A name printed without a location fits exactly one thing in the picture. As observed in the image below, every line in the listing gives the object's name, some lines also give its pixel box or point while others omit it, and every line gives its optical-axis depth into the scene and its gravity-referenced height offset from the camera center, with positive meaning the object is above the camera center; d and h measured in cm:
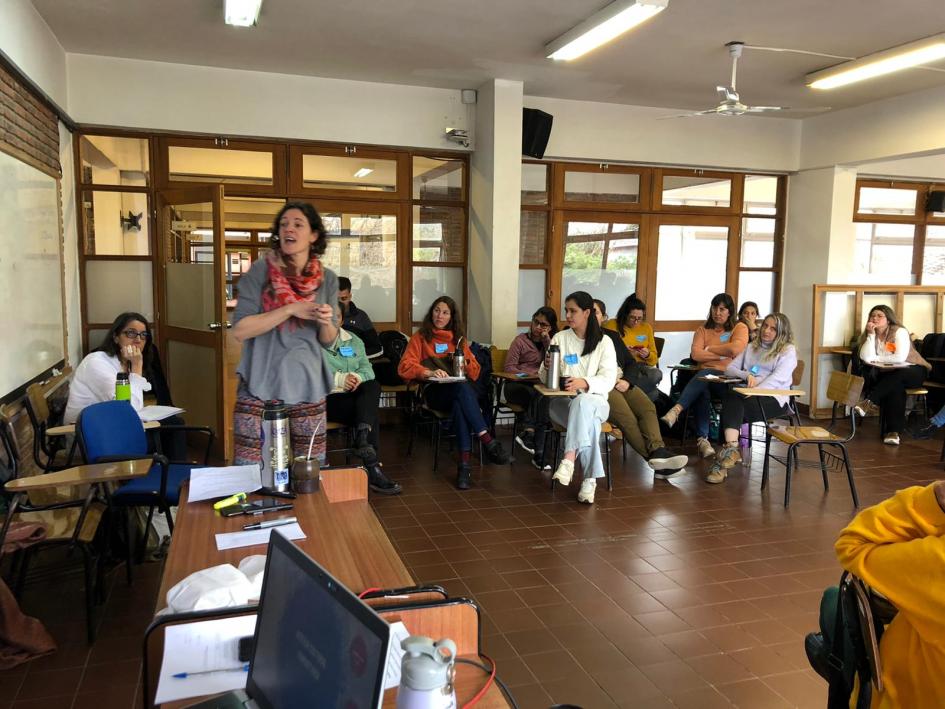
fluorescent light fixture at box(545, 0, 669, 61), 438 +171
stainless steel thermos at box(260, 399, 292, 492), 224 -57
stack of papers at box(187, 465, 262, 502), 219 -67
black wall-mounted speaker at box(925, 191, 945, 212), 832 +101
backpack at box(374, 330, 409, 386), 650 -76
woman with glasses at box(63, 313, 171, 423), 399 -56
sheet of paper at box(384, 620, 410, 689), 122 -68
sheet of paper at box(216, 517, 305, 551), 182 -70
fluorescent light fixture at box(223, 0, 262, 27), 441 +167
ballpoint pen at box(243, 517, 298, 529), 194 -69
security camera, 671 +135
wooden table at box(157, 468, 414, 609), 167 -71
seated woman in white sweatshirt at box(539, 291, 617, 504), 473 -73
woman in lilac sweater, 530 -74
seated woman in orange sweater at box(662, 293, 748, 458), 609 -65
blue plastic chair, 318 -84
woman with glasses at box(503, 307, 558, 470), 580 -70
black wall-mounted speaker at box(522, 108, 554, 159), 670 +141
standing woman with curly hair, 250 -21
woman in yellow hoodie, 151 -65
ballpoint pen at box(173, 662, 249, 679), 126 -73
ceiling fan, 529 +136
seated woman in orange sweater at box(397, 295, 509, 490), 524 -71
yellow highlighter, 206 -68
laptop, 86 -50
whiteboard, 381 -4
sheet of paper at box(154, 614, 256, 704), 124 -72
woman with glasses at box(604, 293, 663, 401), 646 -48
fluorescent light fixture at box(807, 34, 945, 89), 518 +176
